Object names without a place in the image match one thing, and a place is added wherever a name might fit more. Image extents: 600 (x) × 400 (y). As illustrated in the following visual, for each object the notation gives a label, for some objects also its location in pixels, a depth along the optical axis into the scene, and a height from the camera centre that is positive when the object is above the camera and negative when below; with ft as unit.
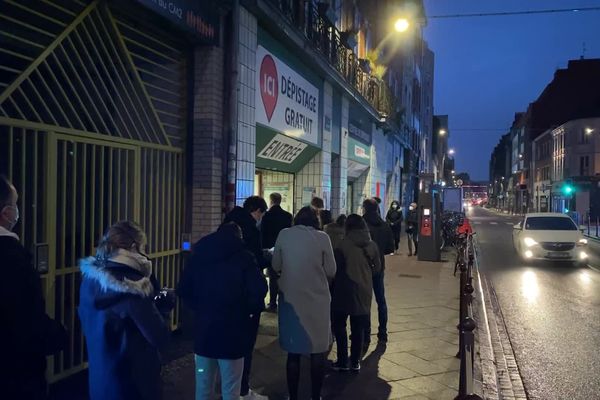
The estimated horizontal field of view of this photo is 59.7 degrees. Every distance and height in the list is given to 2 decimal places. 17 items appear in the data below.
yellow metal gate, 14.93 +1.93
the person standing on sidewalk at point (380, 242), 22.26 -2.00
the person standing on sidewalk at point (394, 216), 48.29 -1.75
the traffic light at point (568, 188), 115.96 +2.59
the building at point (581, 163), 158.82 +11.80
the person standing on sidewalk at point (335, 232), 18.31 -1.30
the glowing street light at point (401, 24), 43.39 +14.50
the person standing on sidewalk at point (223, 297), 12.38 -2.46
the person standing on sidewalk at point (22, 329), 8.14 -2.18
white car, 48.06 -3.83
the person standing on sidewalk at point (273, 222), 24.75 -1.25
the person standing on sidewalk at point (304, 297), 14.52 -2.83
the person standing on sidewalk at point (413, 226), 52.90 -2.97
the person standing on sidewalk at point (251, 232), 14.73 -1.22
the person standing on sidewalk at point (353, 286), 17.70 -3.07
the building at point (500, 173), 374.02 +21.17
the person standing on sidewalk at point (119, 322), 9.16 -2.29
